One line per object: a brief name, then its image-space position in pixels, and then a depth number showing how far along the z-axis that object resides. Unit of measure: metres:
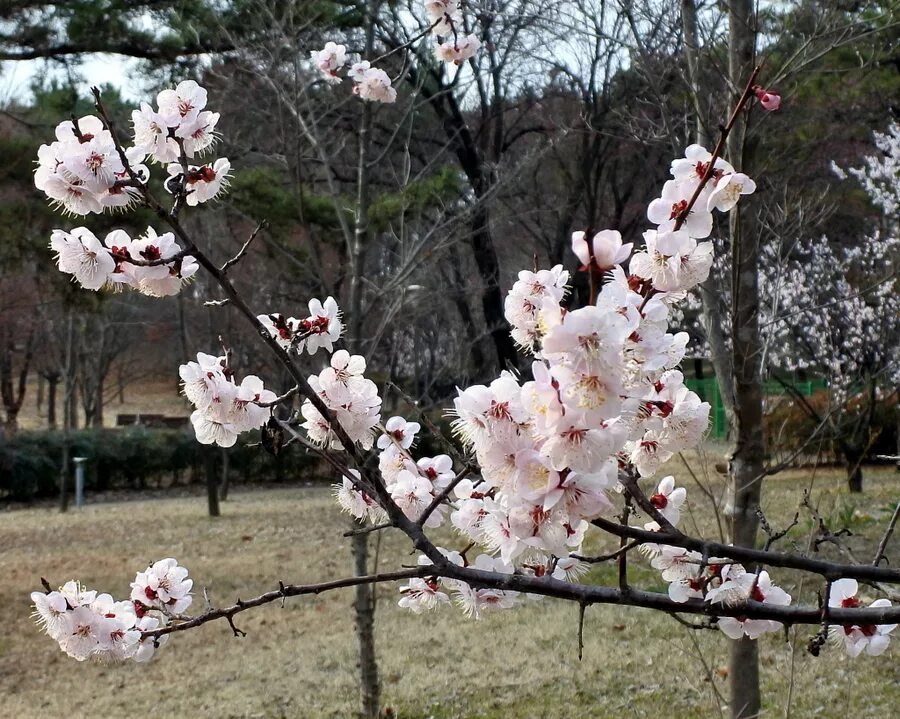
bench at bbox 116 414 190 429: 21.02
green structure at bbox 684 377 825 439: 16.38
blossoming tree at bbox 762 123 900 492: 9.97
